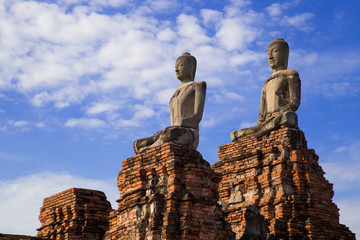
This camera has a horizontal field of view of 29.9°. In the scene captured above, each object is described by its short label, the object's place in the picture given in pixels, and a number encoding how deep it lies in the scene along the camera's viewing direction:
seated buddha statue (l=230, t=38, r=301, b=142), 16.92
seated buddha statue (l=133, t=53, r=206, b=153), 13.73
